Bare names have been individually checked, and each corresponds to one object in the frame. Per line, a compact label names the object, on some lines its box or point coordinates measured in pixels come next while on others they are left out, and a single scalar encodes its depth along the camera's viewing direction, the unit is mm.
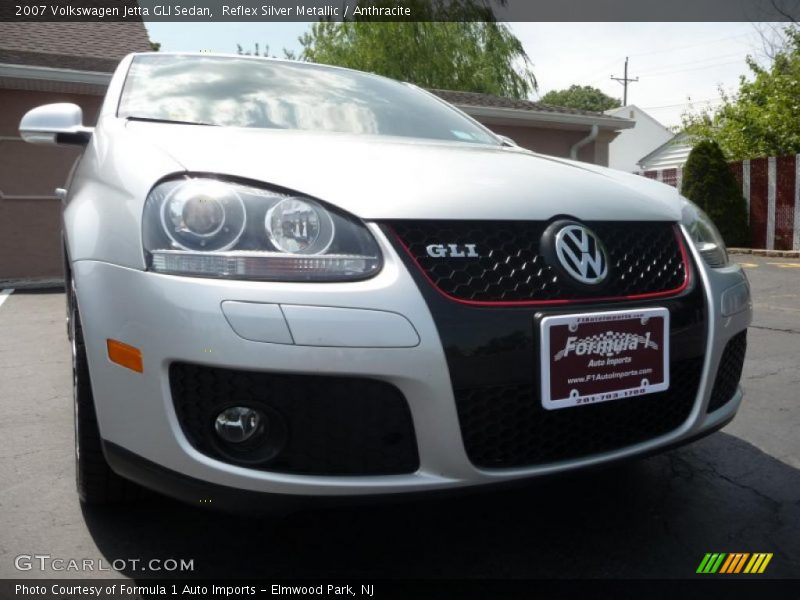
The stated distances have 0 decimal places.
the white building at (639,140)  44525
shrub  13117
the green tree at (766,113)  15352
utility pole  60406
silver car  1504
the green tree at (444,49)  21641
